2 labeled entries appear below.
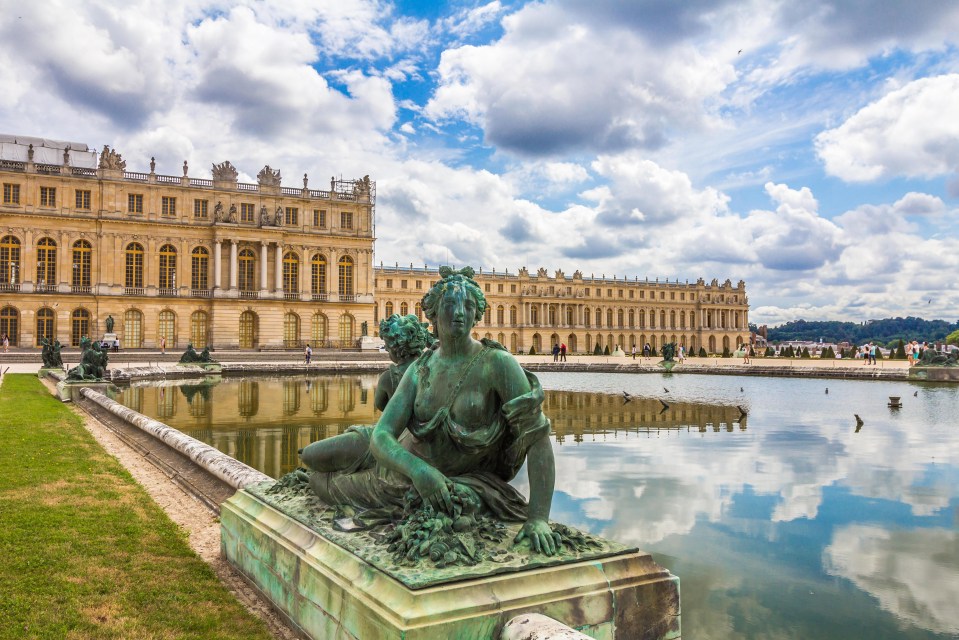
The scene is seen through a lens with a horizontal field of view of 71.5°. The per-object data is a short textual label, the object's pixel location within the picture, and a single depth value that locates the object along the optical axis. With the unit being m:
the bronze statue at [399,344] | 3.97
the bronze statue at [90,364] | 17.19
